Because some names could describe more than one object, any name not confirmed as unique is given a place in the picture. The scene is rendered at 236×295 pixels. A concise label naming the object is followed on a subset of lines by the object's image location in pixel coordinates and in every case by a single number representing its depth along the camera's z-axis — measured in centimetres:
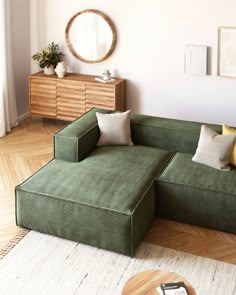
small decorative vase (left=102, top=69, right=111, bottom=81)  602
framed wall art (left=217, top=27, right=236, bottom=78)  550
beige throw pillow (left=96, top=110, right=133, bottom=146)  486
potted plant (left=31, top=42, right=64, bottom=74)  620
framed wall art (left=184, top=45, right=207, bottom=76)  566
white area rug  347
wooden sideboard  598
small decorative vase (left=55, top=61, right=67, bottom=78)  616
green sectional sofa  383
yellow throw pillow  439
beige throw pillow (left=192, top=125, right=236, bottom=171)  436
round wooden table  298
